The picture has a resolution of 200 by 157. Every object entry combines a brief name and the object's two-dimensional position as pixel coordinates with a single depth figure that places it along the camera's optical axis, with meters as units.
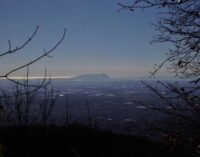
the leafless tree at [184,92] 5.55
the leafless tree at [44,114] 13.07
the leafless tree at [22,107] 12.64
